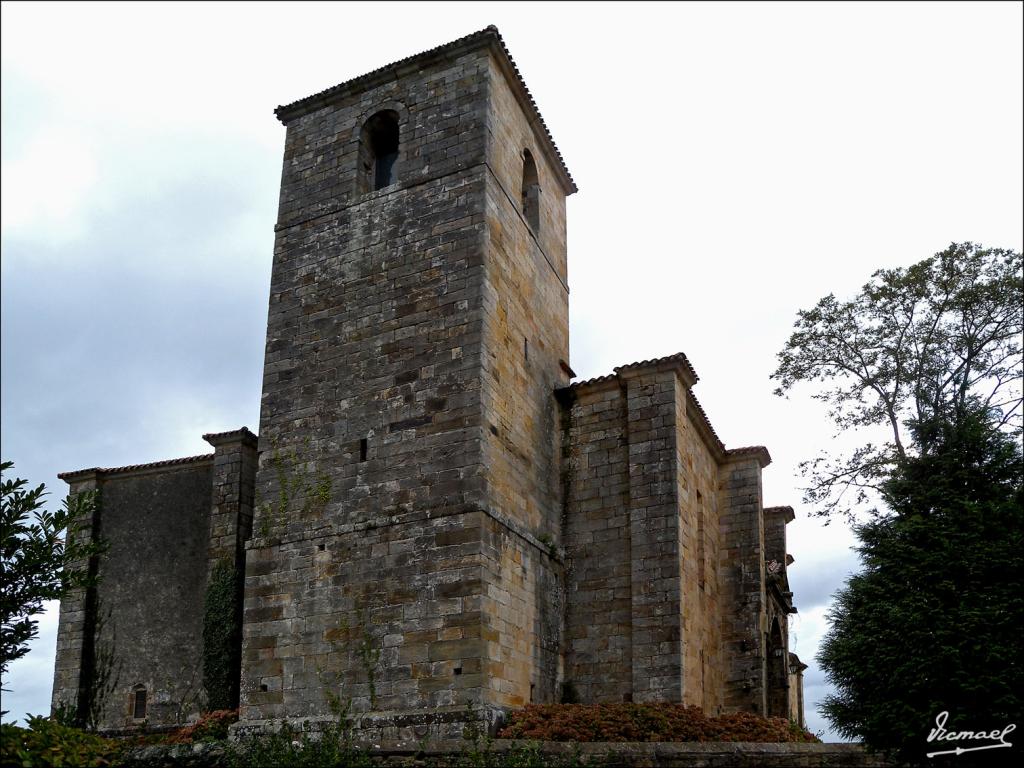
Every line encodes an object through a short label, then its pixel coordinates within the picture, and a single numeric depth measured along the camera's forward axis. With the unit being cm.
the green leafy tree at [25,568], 957
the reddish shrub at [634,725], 1326
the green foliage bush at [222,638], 1616
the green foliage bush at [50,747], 916
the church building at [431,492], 1473
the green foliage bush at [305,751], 1176
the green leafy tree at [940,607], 984
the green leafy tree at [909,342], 1778
